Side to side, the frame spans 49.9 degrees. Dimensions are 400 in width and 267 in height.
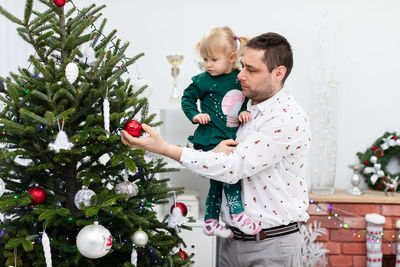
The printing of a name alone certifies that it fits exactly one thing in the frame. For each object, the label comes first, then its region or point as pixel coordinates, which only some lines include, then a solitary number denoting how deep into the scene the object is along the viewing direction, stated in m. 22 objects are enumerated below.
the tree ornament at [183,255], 1.86
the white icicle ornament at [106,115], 1.39
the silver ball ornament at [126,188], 1.54
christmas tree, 1.39
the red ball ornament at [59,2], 1.44
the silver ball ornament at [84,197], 1.44
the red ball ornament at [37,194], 1.45
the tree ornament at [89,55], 1.55
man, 1.54
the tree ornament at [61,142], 1.27
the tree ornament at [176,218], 1.77
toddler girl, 1.79
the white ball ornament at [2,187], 1.40
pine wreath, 3.29
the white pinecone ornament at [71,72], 1.39
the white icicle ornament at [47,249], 1.39
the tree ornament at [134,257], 1.56
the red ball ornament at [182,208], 1.93
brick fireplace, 3.07
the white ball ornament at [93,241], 1.37
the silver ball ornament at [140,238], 1.54
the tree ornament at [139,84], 1.69
